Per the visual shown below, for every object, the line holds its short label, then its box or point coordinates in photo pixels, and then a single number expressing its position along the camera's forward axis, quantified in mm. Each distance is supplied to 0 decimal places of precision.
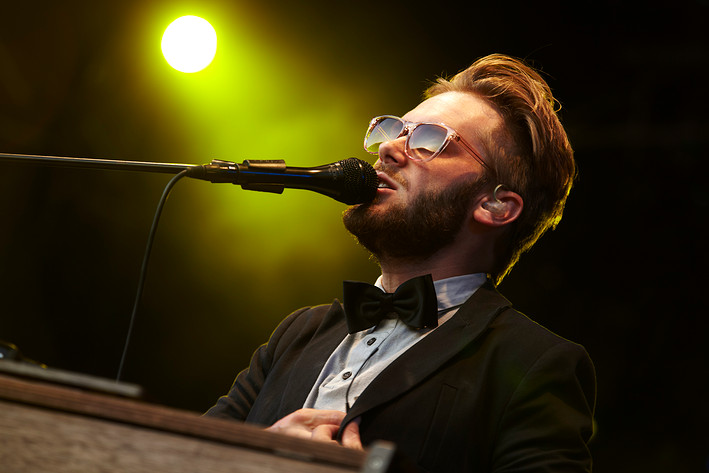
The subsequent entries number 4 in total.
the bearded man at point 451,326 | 2774
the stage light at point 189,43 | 3584
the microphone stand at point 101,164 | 2774
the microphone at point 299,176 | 2770
